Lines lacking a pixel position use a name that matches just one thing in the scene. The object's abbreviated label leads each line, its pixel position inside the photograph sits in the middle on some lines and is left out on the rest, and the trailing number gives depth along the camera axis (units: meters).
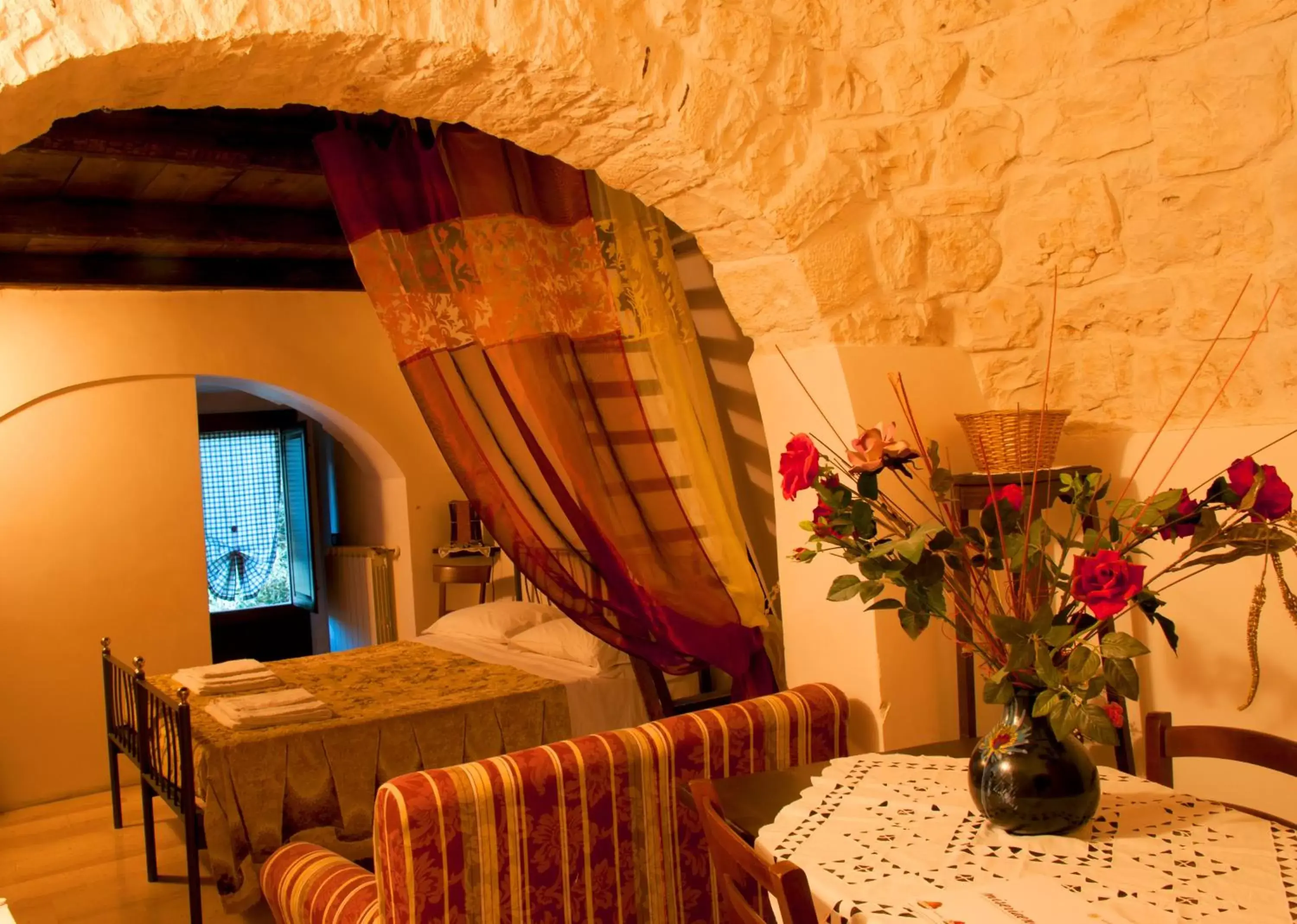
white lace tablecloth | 1.37
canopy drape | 2.55
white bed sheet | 3.95
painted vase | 1.56
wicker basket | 2.20
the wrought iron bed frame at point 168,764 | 3.38
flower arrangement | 1.47
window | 7.96
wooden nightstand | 5.74
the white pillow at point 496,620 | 4.86
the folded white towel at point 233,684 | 4.16
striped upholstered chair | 1.82
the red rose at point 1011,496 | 1.60
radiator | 6.34
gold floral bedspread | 3.41
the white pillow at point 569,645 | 4.16
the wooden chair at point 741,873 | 1.25
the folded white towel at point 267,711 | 3.60
